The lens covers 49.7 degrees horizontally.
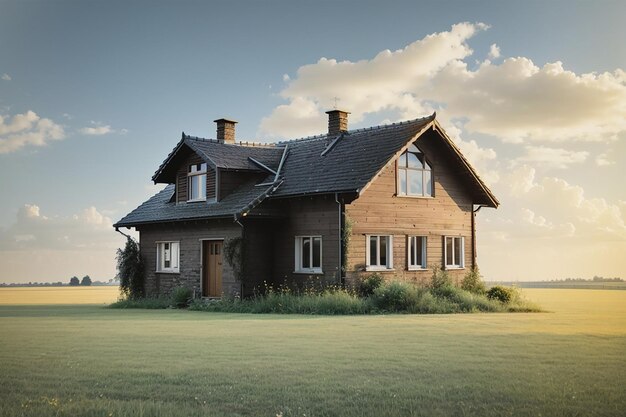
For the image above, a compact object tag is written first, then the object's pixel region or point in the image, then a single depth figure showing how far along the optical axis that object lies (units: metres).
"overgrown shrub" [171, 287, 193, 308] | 29.45
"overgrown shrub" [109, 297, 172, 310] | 30.10
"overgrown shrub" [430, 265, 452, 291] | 29.23
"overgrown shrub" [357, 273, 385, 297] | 26.33
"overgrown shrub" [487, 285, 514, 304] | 28.82
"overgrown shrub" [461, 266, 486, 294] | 30.70
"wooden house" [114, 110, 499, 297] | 27.23
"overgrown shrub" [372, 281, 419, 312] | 24.53
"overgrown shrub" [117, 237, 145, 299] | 33.47
